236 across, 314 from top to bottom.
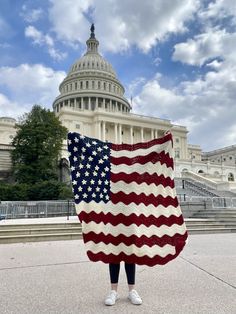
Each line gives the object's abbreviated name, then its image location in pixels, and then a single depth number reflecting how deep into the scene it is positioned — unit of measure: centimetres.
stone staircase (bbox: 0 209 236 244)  1016
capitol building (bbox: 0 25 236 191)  6519
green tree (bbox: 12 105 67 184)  3341
